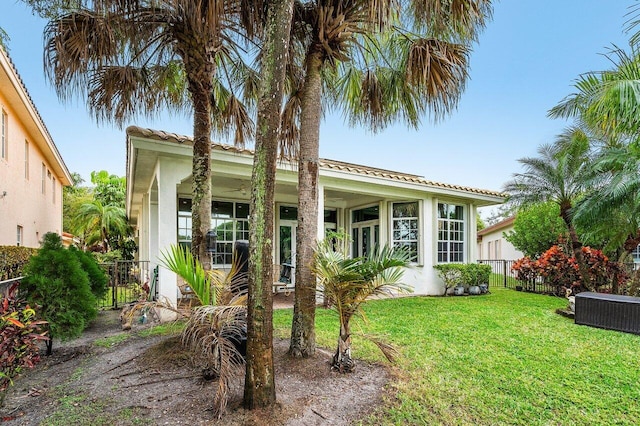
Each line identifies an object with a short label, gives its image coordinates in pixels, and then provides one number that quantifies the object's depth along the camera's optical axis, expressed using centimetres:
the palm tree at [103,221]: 1791
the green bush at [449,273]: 1124
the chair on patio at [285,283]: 1016
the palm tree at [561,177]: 1057
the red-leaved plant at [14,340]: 299
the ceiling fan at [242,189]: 984
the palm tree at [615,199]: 812
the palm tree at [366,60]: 450
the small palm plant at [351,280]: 393
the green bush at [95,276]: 741
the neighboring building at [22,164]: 825
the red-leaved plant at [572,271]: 1096
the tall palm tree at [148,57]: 475
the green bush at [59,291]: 491
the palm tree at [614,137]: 655
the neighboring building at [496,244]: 2309
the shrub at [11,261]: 625
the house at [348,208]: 849
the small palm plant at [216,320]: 323
